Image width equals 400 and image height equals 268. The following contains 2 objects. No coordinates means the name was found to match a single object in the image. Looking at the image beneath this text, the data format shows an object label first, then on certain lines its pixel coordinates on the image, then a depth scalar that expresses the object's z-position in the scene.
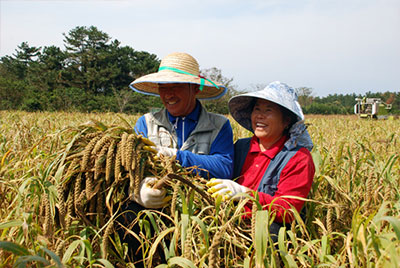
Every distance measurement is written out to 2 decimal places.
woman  1.73
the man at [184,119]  2.11
